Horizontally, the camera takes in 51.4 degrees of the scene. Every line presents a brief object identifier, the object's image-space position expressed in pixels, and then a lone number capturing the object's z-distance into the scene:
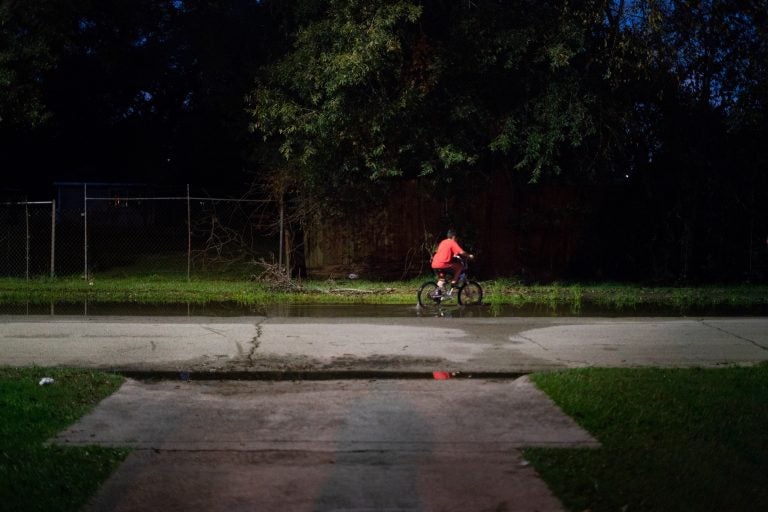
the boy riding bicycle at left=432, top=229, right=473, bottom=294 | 14.04
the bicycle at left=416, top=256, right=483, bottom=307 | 14.08
